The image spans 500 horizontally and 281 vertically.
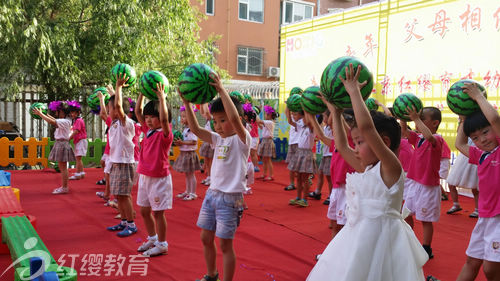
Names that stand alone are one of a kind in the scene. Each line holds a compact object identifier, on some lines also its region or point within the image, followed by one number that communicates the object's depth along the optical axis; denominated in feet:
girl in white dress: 6.90
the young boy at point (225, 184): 11.03
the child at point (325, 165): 24.38
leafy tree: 31.48
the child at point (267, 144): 33.86
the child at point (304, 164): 23.54
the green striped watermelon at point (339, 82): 8.28
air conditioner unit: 69.46
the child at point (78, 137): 29.63
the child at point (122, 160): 16.66
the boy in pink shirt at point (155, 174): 14.35
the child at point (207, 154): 29.40
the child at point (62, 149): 25.61
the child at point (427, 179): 14.90
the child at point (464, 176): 22.15
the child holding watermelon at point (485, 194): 9.73
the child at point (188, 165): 24.71
